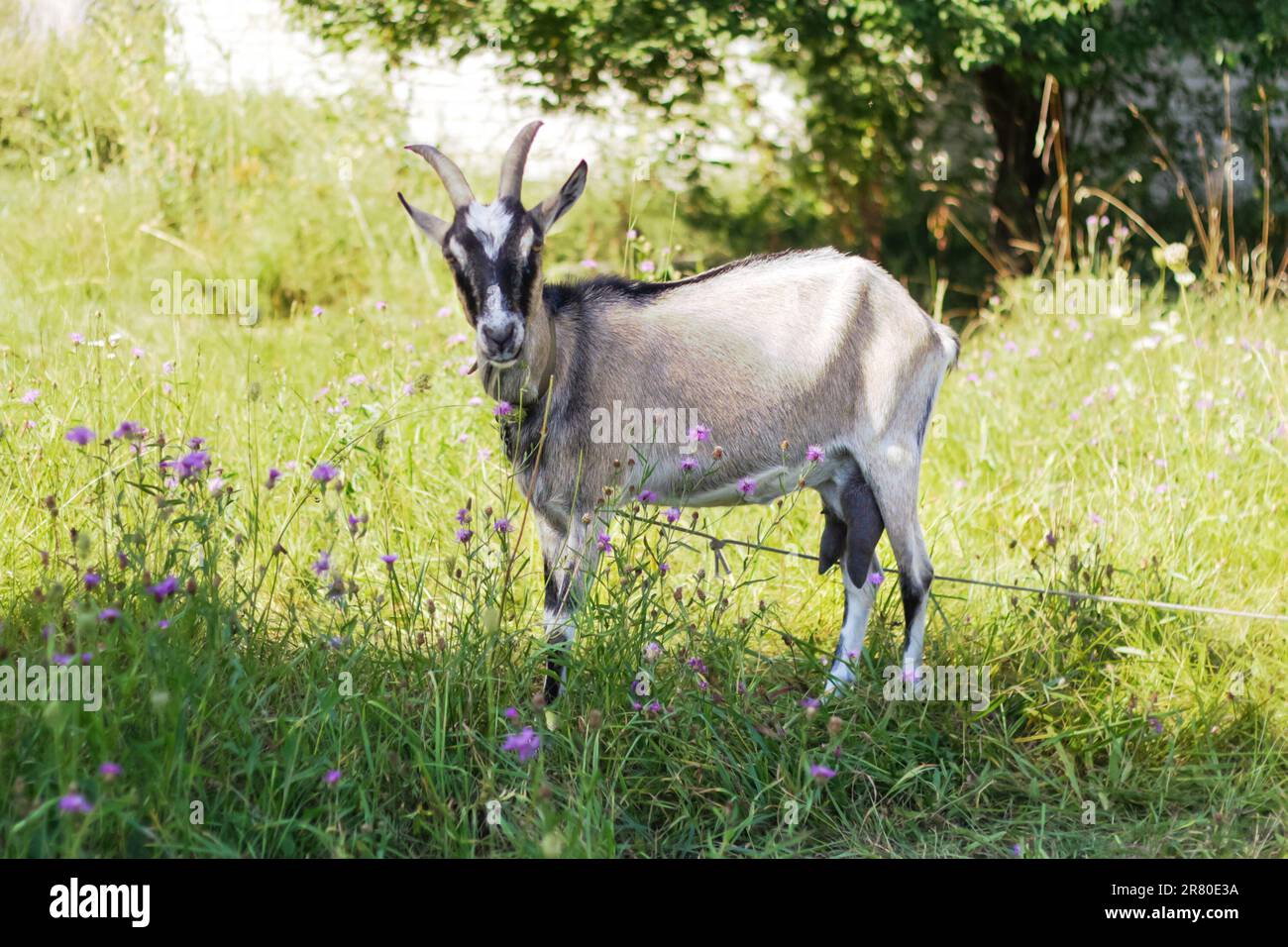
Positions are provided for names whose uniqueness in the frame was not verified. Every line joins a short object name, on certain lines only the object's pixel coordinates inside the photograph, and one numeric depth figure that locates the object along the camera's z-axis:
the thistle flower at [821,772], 2.84
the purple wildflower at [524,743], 2.75
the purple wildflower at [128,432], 2.90
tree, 7.16
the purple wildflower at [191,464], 2.93
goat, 3.83
